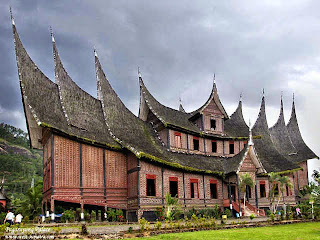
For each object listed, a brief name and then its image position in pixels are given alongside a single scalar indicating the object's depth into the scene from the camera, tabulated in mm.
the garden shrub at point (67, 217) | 19375
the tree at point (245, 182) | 25312
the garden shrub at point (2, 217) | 23875
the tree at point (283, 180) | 25950
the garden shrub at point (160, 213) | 22219
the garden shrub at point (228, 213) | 25641
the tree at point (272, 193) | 26062
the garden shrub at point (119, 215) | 21319
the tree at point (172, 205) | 21484
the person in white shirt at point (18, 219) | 17797
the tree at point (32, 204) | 30812
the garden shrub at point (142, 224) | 14080
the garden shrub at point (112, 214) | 21250
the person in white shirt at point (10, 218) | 17594
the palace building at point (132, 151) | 20625
